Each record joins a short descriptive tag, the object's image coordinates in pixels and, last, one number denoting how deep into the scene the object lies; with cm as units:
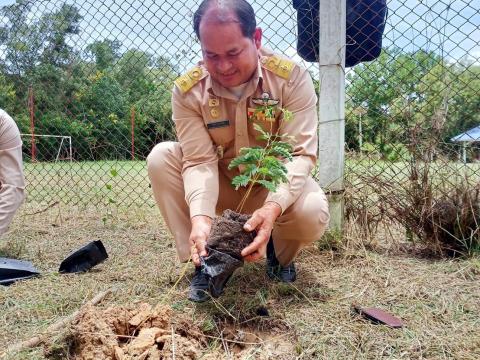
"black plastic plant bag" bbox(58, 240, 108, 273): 248
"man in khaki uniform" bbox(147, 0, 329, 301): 188
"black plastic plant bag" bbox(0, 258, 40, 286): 233
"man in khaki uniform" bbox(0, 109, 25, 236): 278
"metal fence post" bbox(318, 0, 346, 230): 266
